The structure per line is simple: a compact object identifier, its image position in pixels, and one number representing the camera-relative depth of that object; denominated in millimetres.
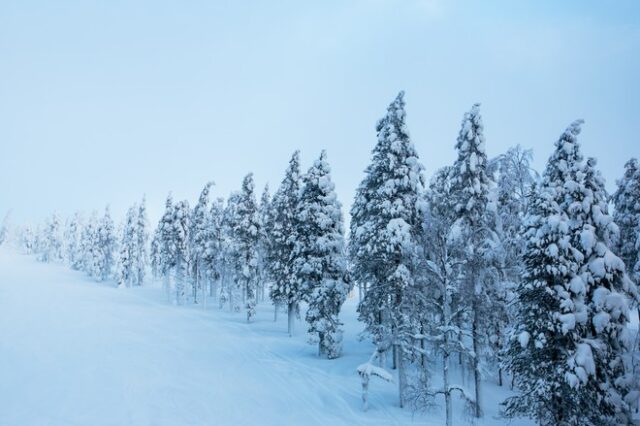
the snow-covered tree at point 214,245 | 58594
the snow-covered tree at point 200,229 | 59688
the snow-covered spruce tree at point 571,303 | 16156
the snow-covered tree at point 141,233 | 82750
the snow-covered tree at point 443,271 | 17359
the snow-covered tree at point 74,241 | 111669
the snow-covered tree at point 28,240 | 159375
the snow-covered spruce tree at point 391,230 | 22625
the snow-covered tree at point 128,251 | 81500
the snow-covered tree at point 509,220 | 20125
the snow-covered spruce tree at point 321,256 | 30828
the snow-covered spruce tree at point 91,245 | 91975
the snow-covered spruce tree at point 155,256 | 92919
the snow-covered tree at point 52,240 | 125875
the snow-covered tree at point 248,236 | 47375
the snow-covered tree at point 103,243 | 89375
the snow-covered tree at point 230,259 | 55062
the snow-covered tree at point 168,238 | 60375
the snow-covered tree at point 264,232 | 50594
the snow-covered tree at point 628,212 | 26203
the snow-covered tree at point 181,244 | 59594
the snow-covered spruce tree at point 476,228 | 20500
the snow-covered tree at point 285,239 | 40719
